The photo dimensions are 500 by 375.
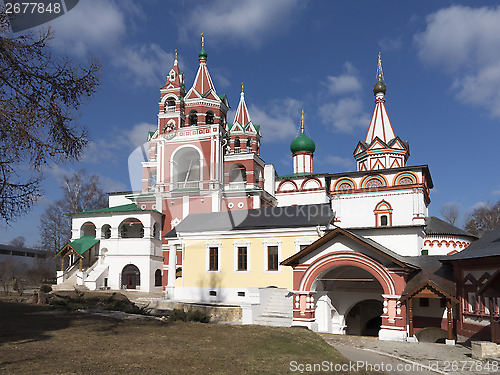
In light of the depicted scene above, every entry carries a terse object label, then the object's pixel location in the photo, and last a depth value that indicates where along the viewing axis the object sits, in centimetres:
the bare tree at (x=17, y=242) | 7799
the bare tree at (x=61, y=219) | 4503
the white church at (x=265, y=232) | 1816
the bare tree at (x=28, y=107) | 855
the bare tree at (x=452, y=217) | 5720
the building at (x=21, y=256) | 5688
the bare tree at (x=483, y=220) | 4978
